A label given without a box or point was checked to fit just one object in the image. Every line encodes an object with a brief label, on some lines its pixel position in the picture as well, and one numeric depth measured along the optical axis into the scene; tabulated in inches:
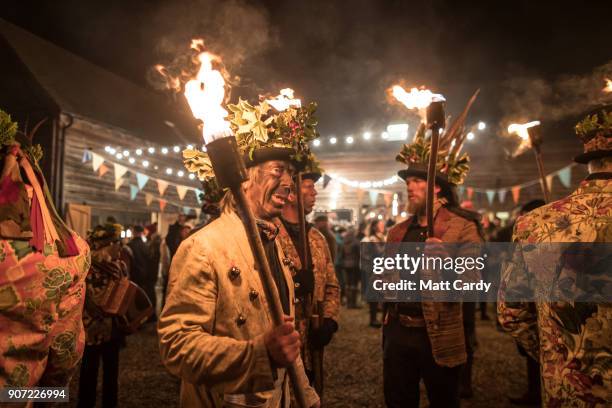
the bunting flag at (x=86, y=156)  601.0
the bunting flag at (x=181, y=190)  560.1
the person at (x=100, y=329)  191.9
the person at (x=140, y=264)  388.6
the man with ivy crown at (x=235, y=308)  69.2
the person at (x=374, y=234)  467.8
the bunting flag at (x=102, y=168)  548.5
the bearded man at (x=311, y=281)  148.7
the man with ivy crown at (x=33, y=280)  87.0
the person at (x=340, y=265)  527.2
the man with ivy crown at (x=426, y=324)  135.7
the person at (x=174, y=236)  387.2
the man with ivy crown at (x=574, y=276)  95.7
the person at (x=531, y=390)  207.6
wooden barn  605.0
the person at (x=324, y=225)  404.0
